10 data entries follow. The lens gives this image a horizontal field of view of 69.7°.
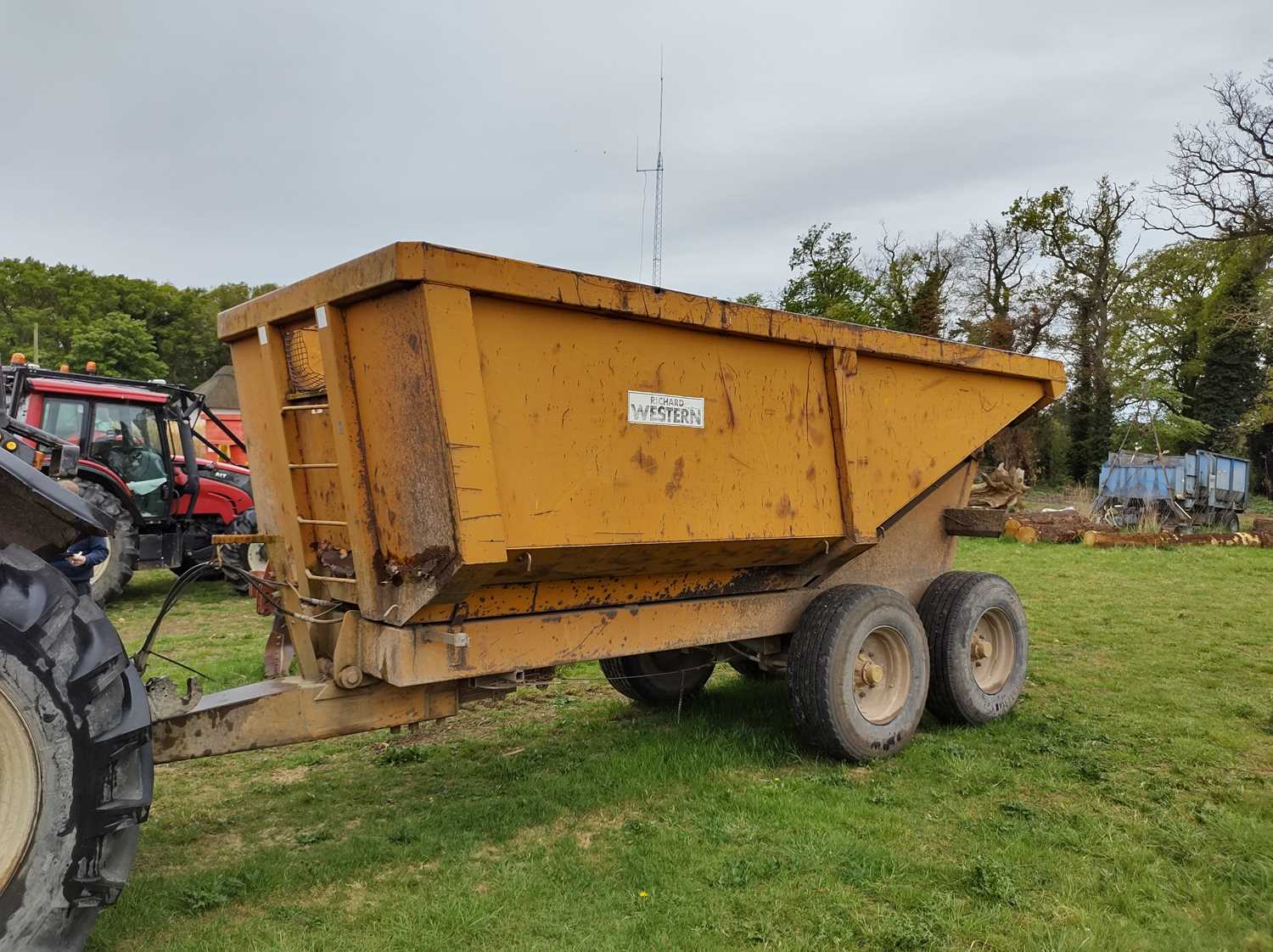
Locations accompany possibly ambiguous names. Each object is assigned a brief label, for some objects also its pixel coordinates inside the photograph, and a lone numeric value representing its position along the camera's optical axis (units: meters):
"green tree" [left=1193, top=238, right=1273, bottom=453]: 31.61
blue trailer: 21.02
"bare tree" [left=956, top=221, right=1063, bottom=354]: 34.69
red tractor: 10.25
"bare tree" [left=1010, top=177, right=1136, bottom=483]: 32.34
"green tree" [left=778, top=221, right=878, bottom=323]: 37.72
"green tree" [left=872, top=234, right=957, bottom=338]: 35.25
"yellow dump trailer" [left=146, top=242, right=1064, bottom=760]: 3.31
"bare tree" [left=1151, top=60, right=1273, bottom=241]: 25.16
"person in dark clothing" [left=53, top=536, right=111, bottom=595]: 4.66
